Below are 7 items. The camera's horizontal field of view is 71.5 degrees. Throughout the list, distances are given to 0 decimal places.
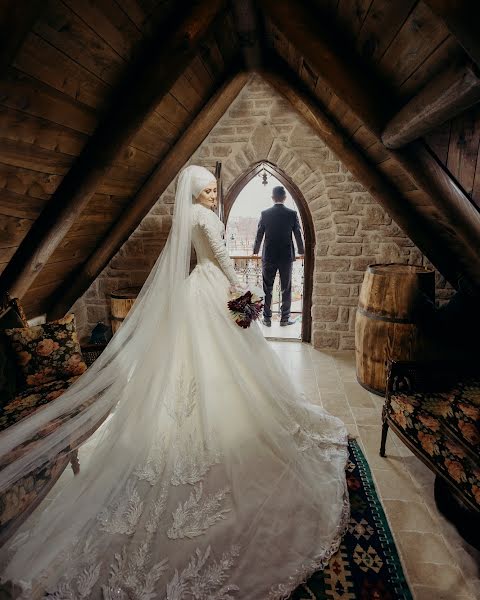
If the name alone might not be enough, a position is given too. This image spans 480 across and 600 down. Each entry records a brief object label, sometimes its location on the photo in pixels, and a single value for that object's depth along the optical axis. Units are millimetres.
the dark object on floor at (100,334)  3806
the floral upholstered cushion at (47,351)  2191
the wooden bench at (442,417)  1524
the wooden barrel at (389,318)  2654
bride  1382
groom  4441
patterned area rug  1397
